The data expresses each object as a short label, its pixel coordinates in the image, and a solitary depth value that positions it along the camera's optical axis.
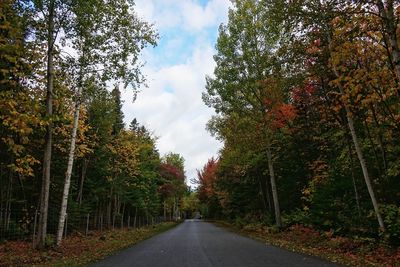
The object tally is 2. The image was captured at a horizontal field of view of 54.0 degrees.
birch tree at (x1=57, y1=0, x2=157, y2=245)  14.27
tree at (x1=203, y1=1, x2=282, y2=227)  24.84
